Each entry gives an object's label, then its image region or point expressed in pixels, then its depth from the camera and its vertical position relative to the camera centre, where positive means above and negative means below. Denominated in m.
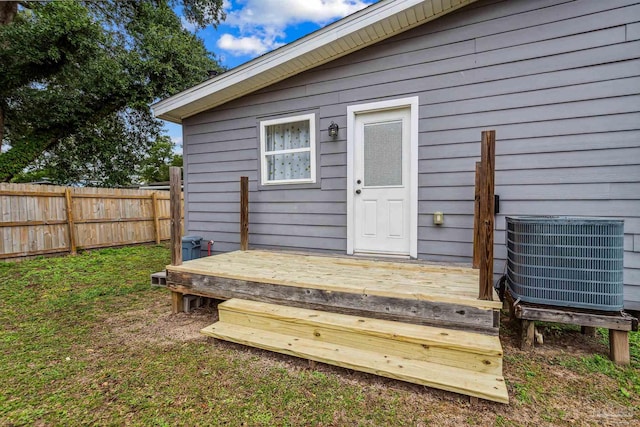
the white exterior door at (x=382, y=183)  3.61 +0.22
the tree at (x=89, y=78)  7.46 +3.61
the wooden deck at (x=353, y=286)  2.12 -0.73
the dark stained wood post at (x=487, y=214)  2.01 -0.10
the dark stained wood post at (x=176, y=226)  3.06 -0.25
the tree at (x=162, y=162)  16.52 +2.39
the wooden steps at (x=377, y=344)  1.77 -1.04
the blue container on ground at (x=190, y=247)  4.67 -0.73
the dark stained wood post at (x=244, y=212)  4.20 -0.16
